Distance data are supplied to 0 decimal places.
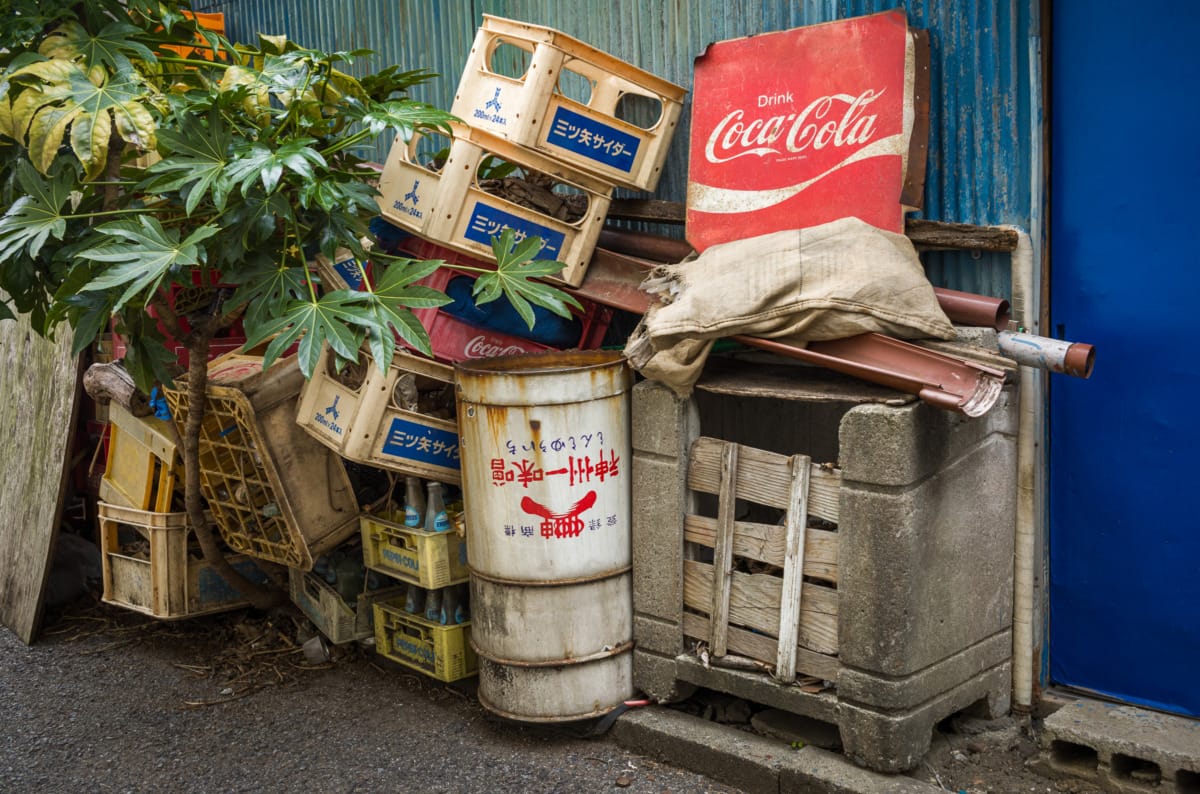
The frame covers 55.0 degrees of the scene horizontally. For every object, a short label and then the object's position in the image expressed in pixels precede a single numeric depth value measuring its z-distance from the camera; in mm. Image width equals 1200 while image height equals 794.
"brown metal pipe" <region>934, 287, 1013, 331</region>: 4348
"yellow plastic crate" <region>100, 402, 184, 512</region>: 6262
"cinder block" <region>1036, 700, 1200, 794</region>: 4070
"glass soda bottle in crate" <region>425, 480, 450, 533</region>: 5453
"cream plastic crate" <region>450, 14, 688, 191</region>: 5051
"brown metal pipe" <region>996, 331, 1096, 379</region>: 4066
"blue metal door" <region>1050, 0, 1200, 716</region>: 4227
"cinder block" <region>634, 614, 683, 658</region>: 4957
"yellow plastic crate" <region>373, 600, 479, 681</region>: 5520
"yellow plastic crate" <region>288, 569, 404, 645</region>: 6055
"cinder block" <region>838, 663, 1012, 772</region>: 4254
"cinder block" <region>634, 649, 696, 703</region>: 5008
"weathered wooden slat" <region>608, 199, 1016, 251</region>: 4480
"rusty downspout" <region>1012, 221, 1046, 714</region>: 4484
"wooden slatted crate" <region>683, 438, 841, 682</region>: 4422
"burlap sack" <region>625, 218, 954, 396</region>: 4234
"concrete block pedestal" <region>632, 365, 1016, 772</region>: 4152
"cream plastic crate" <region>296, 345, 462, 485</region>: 5125
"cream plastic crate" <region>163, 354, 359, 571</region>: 5633
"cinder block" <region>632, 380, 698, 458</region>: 4805
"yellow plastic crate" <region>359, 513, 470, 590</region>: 5398
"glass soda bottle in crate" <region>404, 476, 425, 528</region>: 5543
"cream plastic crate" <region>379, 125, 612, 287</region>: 5117
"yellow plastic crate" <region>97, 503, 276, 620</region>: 6316
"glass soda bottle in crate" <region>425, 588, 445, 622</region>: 5660
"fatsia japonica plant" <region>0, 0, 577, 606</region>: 4254
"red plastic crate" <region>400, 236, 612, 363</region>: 5395
